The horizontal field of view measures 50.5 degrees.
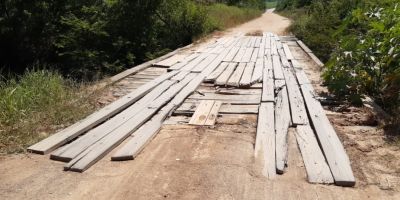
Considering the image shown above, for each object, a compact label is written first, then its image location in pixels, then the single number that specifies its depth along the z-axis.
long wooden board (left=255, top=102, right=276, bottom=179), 3.85
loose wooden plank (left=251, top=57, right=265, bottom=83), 7.24
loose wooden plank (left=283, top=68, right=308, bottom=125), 5.12
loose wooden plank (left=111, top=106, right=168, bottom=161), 4.06
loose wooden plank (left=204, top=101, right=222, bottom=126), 5.06
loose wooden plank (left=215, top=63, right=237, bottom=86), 7.06
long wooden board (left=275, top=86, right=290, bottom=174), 3.94
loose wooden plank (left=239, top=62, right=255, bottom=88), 6.86
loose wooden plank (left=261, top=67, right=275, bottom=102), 5.97
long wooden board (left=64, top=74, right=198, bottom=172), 3.89
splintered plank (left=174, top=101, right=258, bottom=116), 5.52
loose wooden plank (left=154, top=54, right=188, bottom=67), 9.08
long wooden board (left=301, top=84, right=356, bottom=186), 3.62
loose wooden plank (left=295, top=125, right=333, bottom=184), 3.65
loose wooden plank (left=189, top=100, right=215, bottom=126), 5.11
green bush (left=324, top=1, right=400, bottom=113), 5.53
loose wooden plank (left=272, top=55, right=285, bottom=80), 7.56
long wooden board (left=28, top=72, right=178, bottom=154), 4.29
